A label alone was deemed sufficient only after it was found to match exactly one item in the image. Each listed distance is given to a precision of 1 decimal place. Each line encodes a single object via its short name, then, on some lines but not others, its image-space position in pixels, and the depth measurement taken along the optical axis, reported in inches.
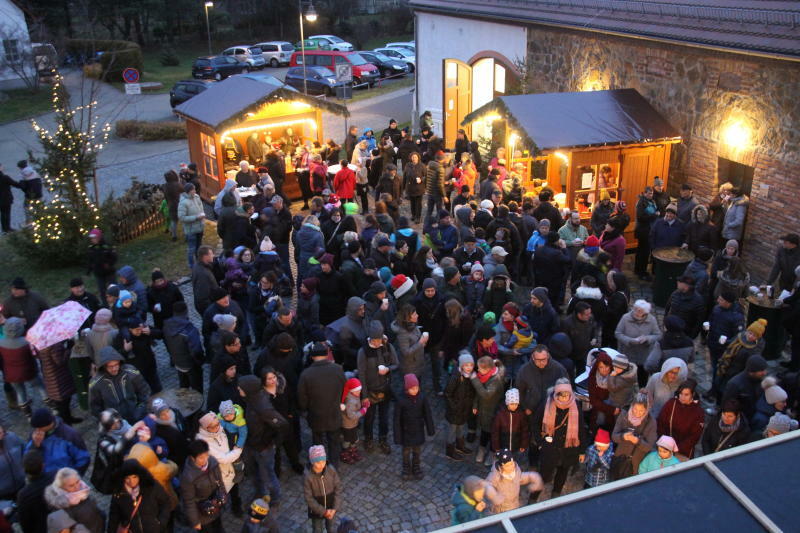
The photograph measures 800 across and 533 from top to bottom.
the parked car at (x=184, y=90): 1101.7
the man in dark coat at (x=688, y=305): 342.0
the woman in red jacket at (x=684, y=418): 261.1
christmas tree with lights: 512.4
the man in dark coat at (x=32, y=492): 234.2
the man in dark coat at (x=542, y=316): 328.5
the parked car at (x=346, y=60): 1294.3
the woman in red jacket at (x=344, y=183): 581.3
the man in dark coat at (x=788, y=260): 380.5
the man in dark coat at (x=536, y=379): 279.9
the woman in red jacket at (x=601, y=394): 286.8
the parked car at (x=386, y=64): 1425.9
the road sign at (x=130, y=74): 721.6
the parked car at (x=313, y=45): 1648.3
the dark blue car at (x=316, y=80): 1208.2
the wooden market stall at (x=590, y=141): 514.3
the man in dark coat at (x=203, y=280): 375.9
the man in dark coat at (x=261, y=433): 264.8
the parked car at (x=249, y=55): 1556.3
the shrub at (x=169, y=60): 1747.4
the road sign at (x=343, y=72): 756.0
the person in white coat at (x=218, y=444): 245.3
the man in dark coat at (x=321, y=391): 283.1
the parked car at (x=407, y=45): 1581.9
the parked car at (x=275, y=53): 1635.1
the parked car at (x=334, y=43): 1675.7
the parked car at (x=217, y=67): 1392.7
